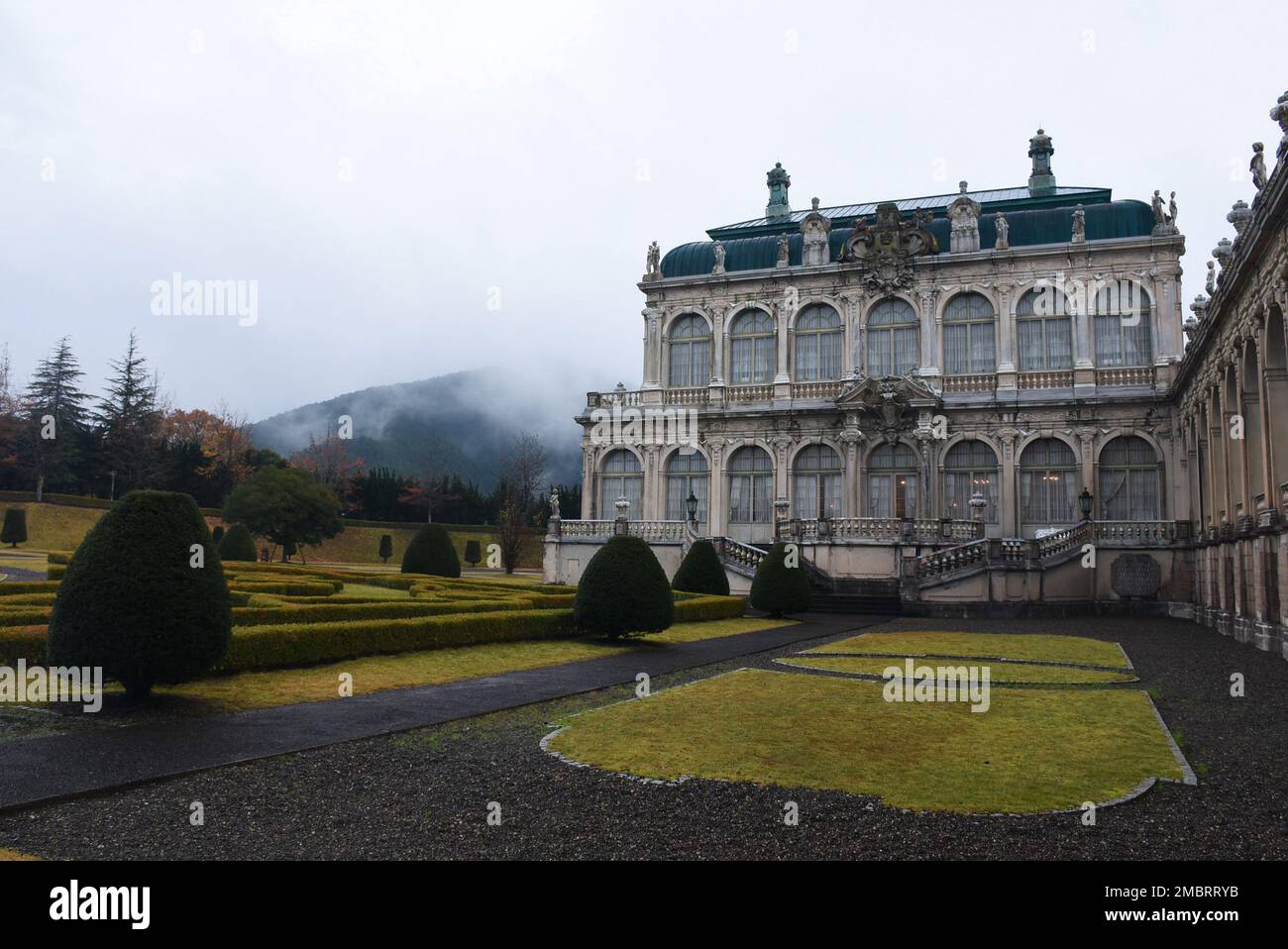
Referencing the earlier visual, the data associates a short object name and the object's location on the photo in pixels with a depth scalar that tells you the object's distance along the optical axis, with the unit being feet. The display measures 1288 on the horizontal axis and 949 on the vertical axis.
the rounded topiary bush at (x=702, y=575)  100.53
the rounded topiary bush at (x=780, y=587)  94.84
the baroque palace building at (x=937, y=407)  108.68
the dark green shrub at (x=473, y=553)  211.82
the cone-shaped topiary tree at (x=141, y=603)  36.37
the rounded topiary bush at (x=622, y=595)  65.77
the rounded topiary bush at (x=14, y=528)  159.12
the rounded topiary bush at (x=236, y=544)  119.65
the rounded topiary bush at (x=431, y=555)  122.21
